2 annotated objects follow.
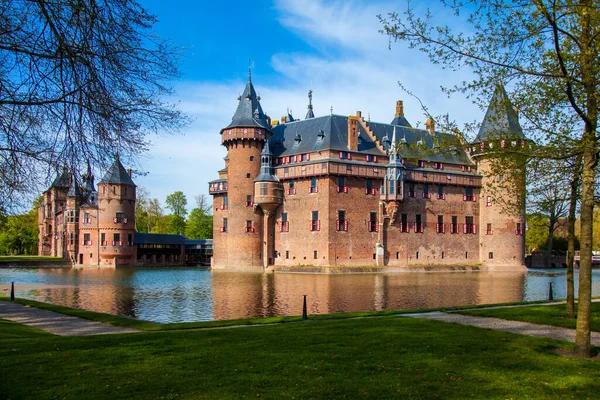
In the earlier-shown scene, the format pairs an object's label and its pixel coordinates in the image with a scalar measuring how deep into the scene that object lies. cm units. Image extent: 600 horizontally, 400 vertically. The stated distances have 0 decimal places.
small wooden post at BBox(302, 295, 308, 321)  1553
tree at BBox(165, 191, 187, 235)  9094
